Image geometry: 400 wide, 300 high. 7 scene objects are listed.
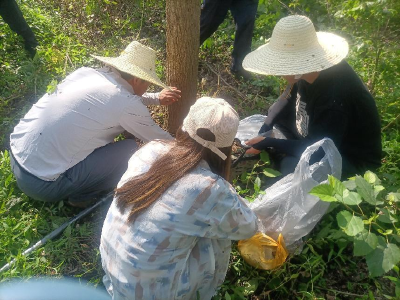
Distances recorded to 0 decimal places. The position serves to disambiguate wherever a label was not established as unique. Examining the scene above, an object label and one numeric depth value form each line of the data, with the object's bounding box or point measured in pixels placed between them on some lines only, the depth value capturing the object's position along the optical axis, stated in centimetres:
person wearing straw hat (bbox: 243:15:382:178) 208
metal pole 217
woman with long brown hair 155
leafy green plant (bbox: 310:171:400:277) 157
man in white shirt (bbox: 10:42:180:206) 227
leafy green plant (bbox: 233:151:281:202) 256
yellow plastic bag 203
